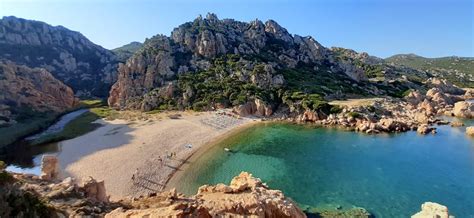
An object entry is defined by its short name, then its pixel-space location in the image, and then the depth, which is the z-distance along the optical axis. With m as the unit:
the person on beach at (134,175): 34.98
